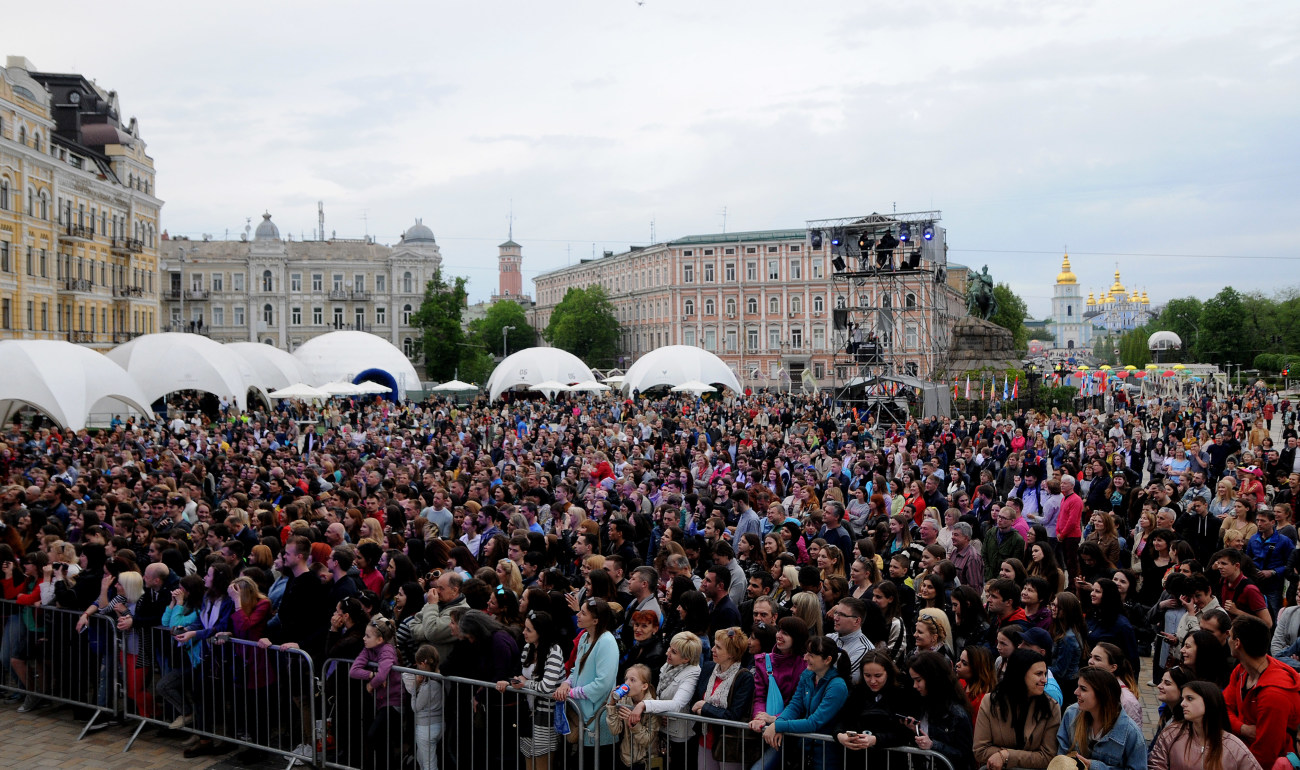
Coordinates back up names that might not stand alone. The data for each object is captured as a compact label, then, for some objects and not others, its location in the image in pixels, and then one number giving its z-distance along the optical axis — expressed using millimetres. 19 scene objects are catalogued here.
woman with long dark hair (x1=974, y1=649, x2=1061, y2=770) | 4523
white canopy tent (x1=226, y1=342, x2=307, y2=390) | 42625
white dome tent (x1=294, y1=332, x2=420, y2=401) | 45500
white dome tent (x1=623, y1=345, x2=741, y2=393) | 45719
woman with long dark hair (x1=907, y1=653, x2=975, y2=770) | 4625
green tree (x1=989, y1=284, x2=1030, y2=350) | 91688
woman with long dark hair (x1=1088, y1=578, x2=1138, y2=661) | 5852
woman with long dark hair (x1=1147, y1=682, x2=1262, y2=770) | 4086
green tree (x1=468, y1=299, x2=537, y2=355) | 98062
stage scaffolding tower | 27453
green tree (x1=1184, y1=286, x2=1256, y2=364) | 70062
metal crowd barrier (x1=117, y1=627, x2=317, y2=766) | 6723
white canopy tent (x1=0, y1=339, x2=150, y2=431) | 25578
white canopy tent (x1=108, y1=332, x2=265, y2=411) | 34438
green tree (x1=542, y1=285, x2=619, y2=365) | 87938
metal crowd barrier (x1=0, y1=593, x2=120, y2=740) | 7555
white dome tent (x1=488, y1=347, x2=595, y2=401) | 47062
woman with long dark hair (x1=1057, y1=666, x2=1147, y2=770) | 4285
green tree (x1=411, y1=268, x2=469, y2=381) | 71688
